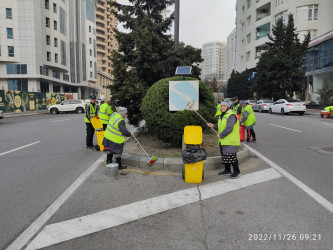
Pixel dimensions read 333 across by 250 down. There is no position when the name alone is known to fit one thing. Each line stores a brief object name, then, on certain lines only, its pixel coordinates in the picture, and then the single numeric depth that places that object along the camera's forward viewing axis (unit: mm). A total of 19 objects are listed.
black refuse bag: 4918
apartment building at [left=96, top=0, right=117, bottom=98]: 88312
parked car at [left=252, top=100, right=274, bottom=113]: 28323
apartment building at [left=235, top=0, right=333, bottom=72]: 37094
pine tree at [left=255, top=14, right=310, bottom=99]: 30625
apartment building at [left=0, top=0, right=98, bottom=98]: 43594
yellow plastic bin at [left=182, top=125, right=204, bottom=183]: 4992
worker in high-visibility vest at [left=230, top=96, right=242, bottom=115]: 9713
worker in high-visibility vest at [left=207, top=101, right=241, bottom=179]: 5254
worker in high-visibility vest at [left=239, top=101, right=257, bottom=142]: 9344
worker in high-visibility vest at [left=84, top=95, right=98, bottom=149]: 8484
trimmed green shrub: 6852
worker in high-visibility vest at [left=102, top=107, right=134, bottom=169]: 5898
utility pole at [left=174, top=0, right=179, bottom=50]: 8797
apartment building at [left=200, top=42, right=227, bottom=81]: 165250
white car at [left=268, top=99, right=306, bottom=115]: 23000
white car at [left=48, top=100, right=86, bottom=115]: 29625
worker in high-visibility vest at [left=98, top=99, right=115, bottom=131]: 8484
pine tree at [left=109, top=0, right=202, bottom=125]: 9367
